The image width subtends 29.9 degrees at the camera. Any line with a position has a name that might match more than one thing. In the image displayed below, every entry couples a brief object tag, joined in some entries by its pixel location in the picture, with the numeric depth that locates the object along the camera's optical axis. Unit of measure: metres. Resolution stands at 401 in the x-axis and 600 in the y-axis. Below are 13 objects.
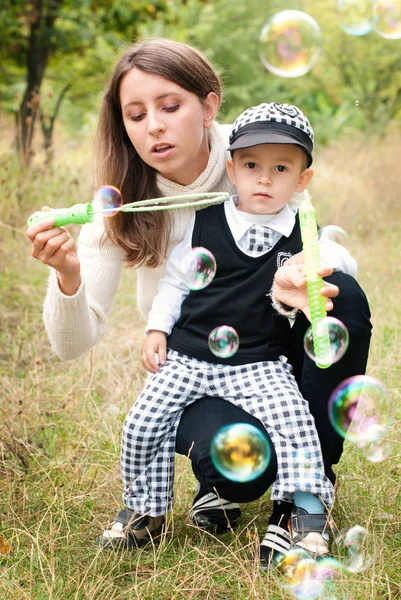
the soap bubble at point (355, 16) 3.08
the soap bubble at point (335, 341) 1.86
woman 1.94
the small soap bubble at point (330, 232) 2.19
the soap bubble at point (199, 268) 2.09
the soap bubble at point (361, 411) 1.94
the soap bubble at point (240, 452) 1.88
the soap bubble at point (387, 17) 2.94
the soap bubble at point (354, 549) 1.84
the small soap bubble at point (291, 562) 1.82
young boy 1.91
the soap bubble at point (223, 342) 2.02
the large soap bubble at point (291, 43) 2.85
